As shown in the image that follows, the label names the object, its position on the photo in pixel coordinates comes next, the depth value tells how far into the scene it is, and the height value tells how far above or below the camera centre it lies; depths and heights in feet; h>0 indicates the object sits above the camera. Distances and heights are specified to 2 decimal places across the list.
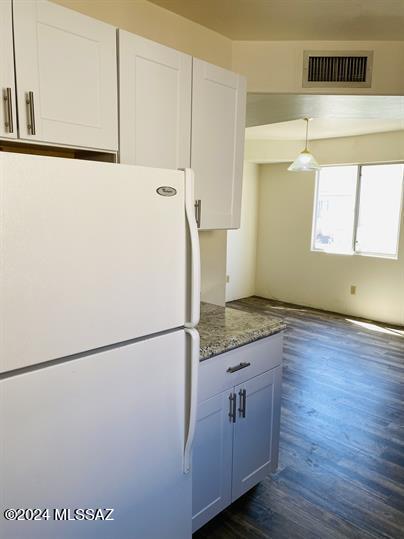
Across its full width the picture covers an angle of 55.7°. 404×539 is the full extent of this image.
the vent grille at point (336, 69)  8.12 +3.14
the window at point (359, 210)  16.85 +0.40
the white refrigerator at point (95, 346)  3.03 -1.23
